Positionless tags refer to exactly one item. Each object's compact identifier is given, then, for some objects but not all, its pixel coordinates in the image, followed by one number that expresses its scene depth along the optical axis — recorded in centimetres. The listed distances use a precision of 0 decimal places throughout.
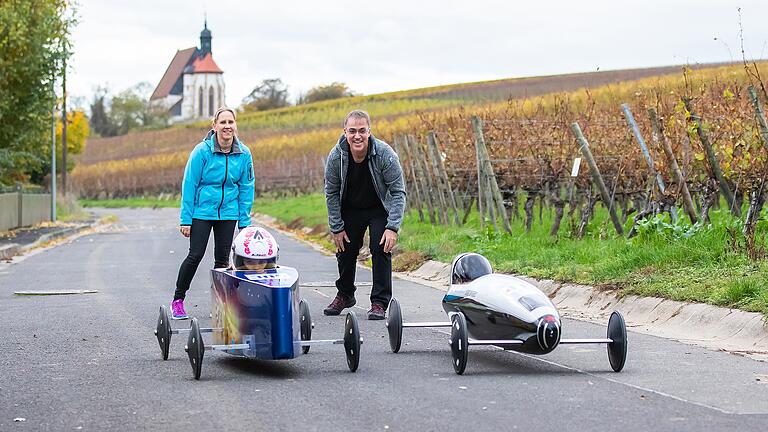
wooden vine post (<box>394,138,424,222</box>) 3106
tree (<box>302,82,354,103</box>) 16188
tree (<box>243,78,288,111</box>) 16900
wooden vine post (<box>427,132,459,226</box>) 2624
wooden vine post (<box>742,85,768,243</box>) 1373
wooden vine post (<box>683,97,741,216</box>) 1581
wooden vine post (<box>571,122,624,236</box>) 1848
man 1246
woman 1202
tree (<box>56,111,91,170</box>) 6864
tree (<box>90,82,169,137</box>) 16038
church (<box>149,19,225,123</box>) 19212
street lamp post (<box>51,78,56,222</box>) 4350
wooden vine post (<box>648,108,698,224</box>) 1585
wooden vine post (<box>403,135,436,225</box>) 2927
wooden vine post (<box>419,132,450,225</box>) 2706
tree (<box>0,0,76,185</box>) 3269
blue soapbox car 883
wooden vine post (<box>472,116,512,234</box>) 2127
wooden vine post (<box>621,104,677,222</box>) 1655
